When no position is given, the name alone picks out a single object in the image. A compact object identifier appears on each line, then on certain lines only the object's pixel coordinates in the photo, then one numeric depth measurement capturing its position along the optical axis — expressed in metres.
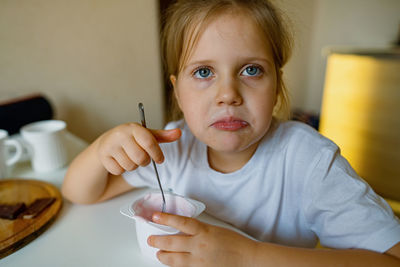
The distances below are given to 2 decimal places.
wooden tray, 0.50
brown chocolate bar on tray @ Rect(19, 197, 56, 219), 0.56
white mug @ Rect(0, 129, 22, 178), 0.76
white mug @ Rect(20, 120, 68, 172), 0.78
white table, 0.47
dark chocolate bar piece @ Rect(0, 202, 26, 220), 0.55
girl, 0.45
